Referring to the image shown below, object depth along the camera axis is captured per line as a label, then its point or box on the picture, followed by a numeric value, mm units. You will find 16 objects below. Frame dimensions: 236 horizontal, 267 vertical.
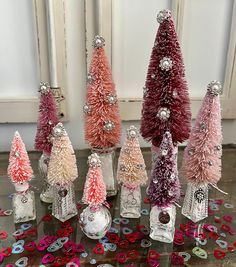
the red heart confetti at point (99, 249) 540
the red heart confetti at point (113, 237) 565
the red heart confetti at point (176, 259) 525
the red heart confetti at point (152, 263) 518
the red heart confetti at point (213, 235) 579
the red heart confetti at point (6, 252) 532
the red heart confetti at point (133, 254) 532
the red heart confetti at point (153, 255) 534
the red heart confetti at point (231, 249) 546
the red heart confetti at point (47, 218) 621
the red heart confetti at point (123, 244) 554
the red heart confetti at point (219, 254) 532
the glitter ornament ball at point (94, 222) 562
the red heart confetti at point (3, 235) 575
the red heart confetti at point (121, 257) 523
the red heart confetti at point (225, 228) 597
